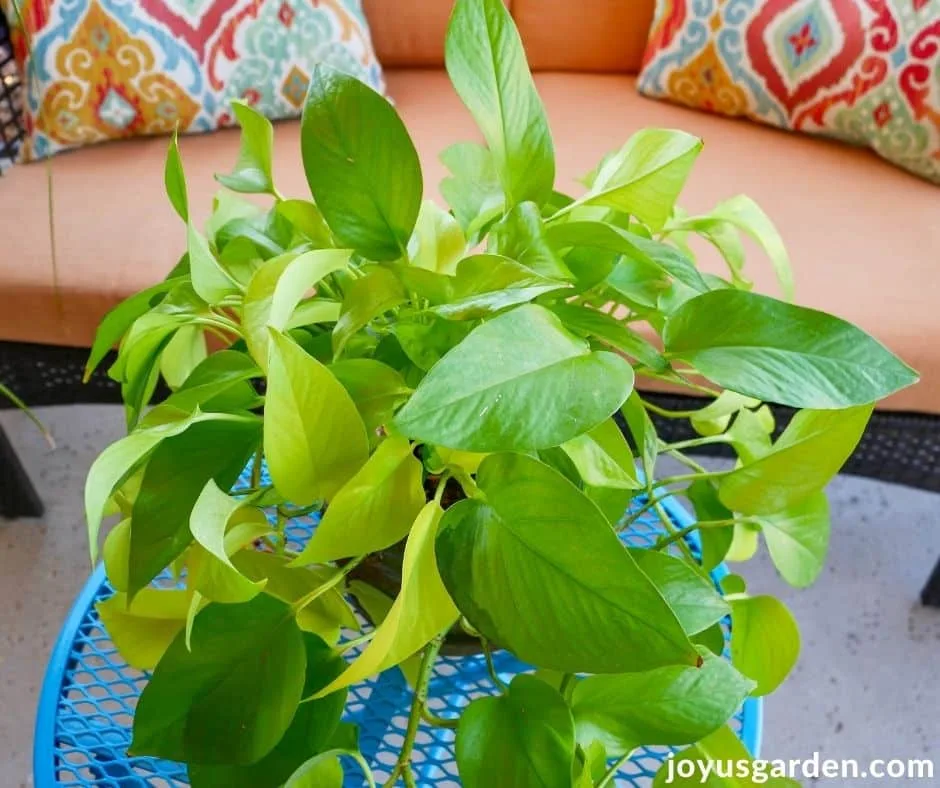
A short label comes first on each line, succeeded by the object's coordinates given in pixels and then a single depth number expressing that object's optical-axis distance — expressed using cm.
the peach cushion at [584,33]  150
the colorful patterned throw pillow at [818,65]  121
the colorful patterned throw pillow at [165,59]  119
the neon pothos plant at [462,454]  37
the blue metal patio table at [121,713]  63
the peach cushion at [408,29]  148
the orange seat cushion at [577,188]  108
